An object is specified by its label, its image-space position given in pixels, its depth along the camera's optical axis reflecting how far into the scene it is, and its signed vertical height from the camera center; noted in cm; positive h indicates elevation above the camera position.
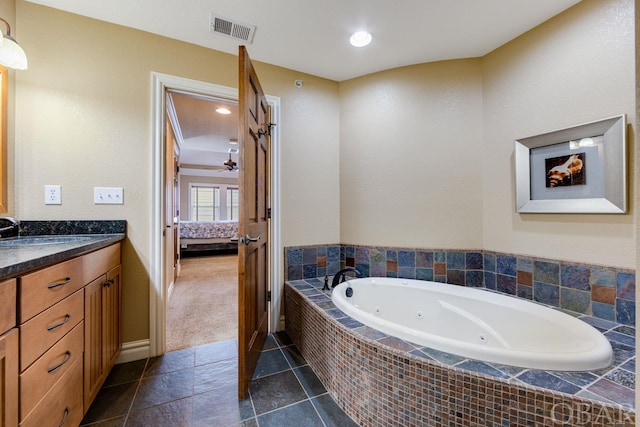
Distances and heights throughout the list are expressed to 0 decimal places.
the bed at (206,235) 580 -44
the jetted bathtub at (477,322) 101 -61
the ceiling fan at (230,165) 512 +105
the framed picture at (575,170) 136 +27
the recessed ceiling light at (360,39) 181 +130
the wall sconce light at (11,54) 127 +84
